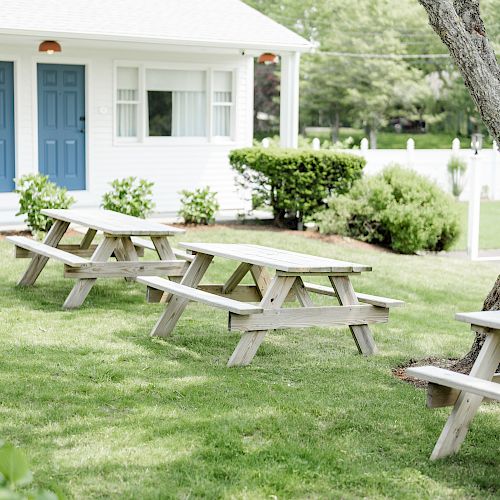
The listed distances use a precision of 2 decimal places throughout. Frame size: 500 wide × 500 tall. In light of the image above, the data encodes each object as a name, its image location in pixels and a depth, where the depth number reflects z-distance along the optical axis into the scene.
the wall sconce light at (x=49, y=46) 14.05
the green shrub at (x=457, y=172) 22.35
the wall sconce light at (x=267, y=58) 16.00
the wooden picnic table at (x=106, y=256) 8.45
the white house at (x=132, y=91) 14.73
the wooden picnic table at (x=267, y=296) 6.48
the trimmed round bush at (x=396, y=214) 13.69
